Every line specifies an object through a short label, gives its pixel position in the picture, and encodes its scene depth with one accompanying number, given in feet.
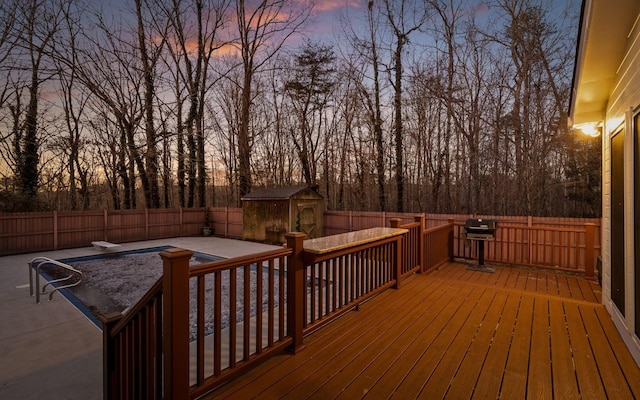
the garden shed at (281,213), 34.17
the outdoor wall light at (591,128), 12.94
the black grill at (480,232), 18.61
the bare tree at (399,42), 39.01
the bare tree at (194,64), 49.60
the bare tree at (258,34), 48.98
